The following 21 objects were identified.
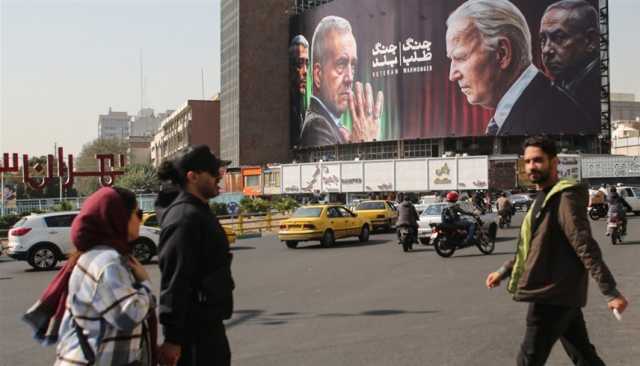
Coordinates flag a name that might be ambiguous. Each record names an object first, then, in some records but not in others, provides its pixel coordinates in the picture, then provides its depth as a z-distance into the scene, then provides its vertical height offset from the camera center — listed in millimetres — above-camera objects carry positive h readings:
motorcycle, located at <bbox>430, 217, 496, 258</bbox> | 17203 -1485
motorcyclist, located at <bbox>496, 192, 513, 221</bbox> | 29000 -1260
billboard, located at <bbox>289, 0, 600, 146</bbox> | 76750 +12571
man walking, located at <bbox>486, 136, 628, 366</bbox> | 4086 -533
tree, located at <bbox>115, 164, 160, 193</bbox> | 75194 +284
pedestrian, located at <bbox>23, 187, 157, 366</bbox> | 3031 -508
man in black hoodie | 3365 -504
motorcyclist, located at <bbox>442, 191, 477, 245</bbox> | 17422 -1011
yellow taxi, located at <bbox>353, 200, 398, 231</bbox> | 28984 -1399
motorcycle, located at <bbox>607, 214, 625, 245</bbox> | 19438 -1408
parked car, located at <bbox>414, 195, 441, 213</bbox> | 41862 -1284
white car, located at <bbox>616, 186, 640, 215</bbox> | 36062 -1106
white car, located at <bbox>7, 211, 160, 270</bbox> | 17484 -1388
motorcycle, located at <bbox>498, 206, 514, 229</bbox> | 29047 -1669
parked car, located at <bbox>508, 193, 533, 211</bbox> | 45281 -1546
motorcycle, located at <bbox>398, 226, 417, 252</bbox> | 19500 -1632
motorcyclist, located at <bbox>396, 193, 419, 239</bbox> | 19703 -1106
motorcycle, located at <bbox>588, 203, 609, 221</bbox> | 30661 -1523
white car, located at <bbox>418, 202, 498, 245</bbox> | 19203 -1265
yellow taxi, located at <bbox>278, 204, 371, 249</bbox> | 22406 -1481
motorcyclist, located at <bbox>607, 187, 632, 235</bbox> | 19594 -851
